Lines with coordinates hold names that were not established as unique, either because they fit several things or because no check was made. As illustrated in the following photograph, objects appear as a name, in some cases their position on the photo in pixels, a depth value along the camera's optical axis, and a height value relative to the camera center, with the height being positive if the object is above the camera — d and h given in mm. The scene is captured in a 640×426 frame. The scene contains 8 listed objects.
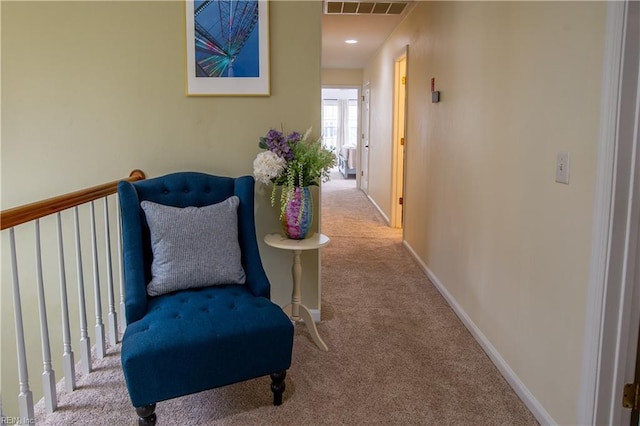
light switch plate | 1868 -119
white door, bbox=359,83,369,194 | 8625 -209
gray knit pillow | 2311 -529
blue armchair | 1873 -730
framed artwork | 2818 +490
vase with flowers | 2578 -179
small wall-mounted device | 3753 +311
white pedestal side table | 2633 -750
